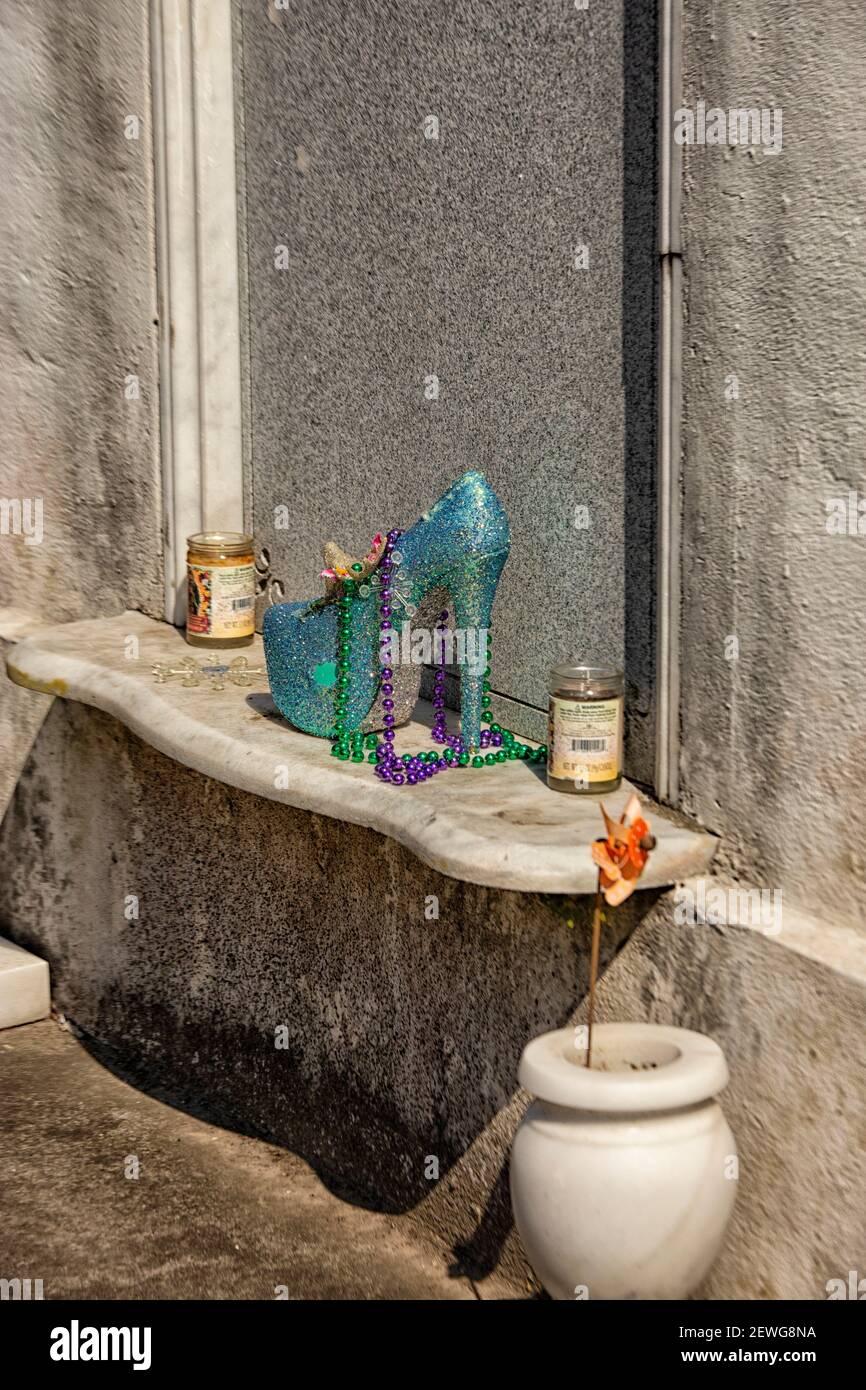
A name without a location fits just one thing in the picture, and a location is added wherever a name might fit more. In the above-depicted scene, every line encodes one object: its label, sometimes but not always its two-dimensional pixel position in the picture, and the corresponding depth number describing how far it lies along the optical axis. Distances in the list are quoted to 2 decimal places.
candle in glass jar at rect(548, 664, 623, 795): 2.49
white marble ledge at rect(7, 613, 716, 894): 2.32
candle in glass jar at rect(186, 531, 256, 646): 3.45
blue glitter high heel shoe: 2.70
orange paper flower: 2.15
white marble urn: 2.09
